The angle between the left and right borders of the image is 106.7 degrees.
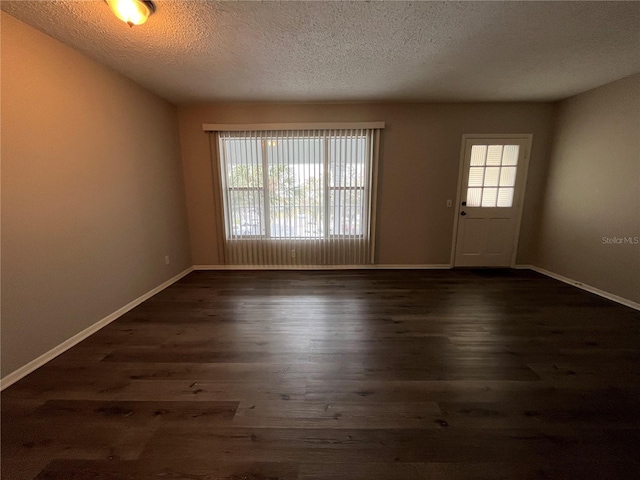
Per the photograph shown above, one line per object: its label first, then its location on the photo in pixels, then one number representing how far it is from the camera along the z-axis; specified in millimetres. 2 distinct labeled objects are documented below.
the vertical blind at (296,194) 3645
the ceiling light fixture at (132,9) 1509
